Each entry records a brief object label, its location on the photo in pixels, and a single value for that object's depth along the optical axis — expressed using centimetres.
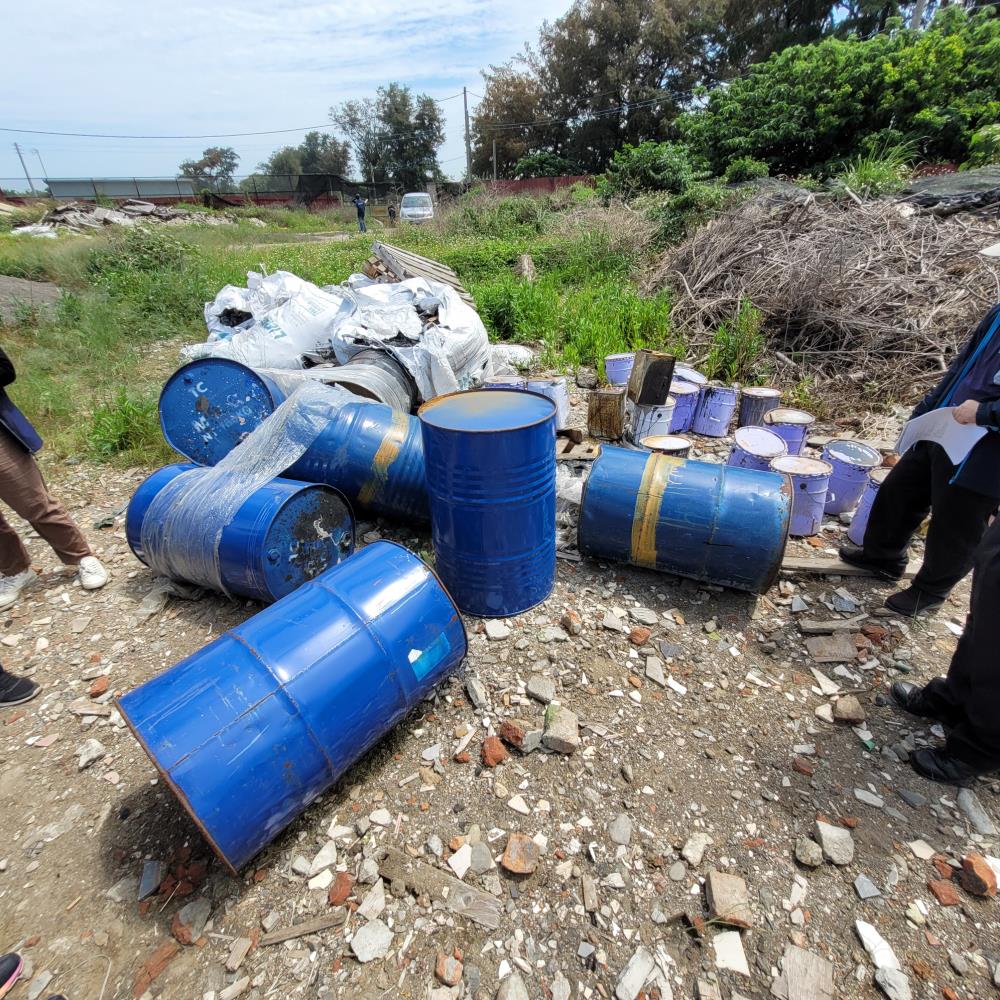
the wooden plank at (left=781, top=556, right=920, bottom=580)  296
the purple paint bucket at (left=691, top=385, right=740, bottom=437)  437
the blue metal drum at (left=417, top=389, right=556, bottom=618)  233
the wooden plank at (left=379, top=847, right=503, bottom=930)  162
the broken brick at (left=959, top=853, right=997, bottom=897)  161
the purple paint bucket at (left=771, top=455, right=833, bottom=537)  311
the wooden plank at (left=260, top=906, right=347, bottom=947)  157
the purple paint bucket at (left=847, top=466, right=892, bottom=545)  313
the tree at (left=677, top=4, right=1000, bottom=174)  952
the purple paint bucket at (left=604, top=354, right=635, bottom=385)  502
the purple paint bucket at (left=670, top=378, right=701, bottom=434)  430
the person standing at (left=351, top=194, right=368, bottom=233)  2014
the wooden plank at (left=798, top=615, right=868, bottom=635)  262
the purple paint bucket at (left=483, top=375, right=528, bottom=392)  435
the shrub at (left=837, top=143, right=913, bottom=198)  703
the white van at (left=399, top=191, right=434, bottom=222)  1930
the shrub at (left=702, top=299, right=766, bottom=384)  540
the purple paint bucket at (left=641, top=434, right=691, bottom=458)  338
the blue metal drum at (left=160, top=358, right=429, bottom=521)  305
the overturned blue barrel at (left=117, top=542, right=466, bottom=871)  153
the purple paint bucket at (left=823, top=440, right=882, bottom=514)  331
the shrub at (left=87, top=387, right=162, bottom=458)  431
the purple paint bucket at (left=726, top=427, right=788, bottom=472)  333
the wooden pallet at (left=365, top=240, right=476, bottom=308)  687
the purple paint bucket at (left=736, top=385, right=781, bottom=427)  427
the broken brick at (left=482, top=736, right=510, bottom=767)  204
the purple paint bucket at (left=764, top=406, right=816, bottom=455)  379
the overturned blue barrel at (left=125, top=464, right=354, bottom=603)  246
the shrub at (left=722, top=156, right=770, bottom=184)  1002
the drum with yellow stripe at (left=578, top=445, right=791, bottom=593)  258
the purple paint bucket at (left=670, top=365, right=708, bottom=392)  463
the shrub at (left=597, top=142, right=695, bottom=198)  1109
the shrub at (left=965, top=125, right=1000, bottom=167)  853
